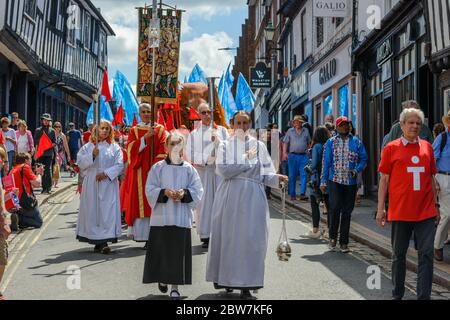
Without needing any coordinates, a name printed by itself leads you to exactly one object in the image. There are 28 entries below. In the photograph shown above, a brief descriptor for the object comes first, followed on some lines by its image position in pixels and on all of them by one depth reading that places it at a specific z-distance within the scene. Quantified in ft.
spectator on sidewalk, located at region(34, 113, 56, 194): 58.08
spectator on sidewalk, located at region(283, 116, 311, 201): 55.78
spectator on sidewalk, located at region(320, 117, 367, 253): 32.58
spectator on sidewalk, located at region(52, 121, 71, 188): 61.31
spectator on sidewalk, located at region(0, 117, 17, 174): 53.72
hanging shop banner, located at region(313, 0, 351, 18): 62.03
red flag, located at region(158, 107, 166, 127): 42.35
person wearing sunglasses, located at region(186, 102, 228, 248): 33.40
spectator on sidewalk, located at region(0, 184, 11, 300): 21.05
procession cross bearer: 33.47
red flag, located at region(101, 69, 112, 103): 39.93
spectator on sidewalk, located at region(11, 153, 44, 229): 37.78
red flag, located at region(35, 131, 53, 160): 53.21
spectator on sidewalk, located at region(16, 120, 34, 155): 57.31
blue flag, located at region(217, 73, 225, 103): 53.88
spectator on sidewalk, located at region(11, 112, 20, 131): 63.72
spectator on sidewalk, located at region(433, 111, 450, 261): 28.55
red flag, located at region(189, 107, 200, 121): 47.03
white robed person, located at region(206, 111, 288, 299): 22.58
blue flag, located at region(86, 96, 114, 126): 52.87
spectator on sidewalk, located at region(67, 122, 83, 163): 82.12
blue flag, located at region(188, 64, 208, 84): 60.44
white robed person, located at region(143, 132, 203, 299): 22.57
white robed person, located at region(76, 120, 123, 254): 32.30
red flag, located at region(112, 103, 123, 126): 53.36
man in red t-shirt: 21.25
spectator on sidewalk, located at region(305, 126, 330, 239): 36.06
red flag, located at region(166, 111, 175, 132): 45.96
